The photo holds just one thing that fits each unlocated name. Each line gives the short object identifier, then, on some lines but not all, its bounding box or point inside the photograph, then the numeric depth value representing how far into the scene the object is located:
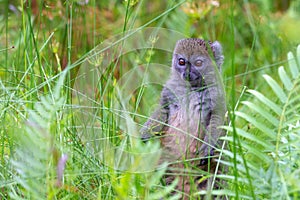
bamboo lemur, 6.88
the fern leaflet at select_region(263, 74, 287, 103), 4.64
